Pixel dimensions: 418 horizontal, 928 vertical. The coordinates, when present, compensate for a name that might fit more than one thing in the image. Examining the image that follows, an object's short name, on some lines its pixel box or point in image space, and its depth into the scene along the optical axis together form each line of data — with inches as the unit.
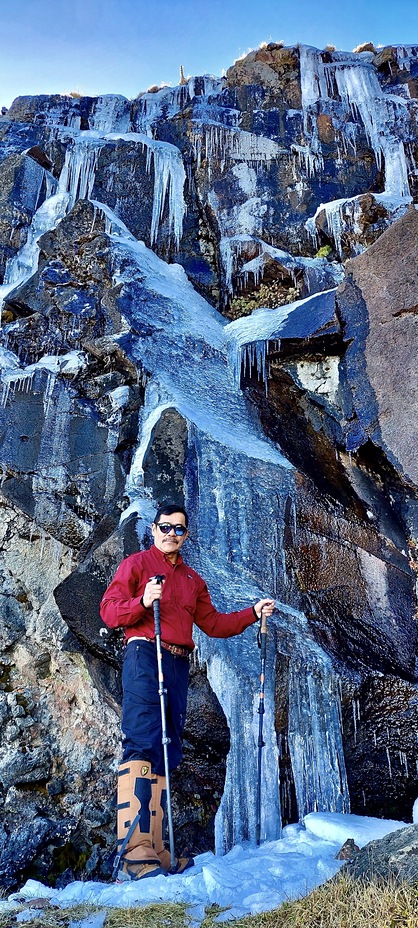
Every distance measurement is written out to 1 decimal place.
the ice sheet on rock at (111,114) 698.8
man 170.9
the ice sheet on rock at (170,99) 691.4
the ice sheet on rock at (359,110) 511.2
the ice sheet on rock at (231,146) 590.6
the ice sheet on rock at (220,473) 251.9
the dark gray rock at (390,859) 129.9
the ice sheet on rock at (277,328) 390.9
